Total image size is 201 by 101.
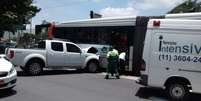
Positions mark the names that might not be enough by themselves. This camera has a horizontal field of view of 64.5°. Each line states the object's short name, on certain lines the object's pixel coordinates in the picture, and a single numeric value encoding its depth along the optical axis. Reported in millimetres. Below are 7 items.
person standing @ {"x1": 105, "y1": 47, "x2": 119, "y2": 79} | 7208
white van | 4787
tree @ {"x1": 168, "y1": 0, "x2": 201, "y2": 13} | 17615
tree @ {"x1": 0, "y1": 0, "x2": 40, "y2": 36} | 16385
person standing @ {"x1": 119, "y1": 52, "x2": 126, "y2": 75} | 7688
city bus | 7536
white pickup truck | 7183
